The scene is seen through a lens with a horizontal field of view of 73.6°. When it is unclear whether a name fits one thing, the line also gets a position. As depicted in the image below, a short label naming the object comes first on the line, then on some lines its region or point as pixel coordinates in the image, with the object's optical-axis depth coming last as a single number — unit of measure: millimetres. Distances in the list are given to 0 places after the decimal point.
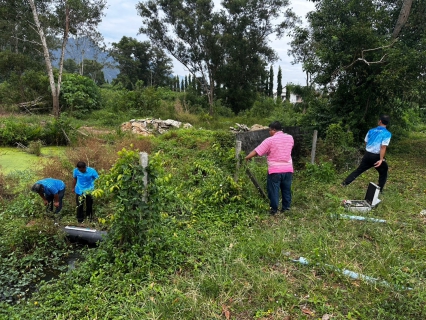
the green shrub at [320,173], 6055
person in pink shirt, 4193
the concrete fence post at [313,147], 6584
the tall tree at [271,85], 34622
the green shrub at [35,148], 8102
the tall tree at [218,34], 18188
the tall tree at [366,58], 7248
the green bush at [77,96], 15336
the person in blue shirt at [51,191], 4445
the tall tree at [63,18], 13727
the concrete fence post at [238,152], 4611
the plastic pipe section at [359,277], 2645
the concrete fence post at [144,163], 3172
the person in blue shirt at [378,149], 4805
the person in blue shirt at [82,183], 4602
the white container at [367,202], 4357
